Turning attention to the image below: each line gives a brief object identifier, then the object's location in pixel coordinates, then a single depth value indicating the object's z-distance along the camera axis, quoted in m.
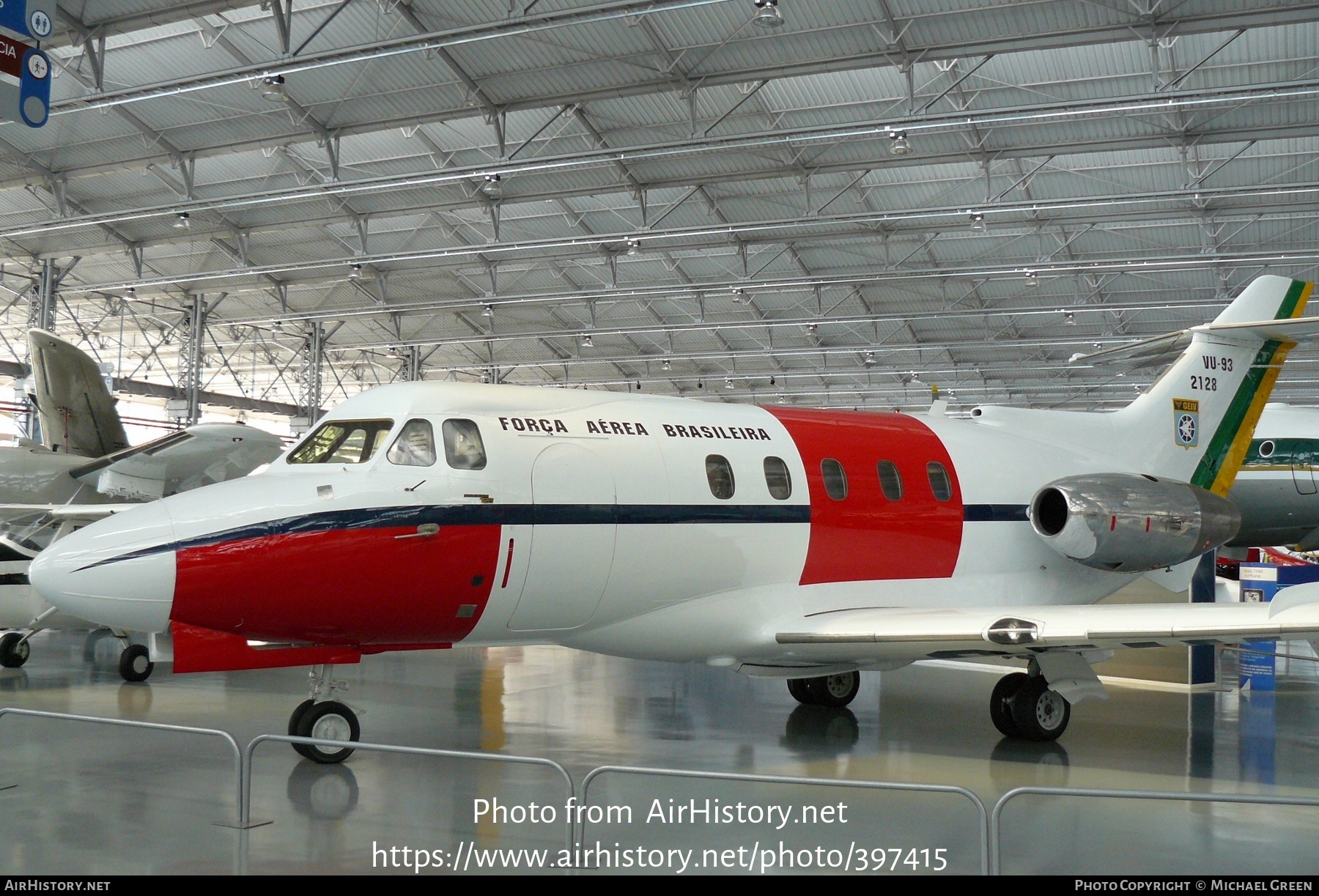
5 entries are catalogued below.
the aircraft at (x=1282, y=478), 20.69
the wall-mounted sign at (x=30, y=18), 7.82
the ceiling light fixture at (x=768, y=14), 13.17
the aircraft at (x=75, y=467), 13.66
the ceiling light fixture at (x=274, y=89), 15.31
